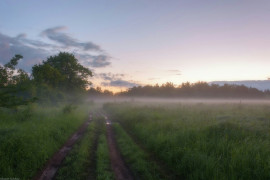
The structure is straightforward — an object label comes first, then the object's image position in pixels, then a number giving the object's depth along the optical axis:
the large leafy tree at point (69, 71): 32.53
